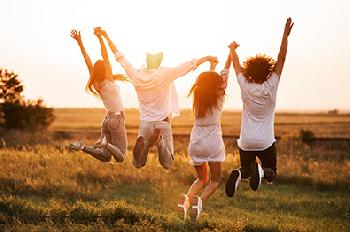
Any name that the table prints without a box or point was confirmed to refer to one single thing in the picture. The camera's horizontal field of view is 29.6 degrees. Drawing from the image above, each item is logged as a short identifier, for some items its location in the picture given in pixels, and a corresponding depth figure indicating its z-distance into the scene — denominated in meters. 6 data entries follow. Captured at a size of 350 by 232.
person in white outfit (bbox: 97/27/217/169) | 12.00
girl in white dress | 11.41
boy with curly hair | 11.21
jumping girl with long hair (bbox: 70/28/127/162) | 12.24
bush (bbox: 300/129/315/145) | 58.59
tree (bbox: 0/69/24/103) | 49.46
